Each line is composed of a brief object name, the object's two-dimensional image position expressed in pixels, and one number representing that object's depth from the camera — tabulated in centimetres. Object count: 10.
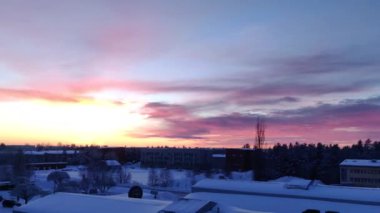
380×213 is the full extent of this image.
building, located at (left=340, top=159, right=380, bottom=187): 7294
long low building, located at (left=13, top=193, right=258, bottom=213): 2203
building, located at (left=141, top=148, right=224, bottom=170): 13638
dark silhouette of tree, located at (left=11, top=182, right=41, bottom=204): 4650
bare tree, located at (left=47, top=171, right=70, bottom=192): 6418
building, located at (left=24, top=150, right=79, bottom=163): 13419
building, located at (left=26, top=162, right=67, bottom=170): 12228
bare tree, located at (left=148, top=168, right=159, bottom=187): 7480
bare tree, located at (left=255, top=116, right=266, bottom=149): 7475
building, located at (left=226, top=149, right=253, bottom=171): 10450
